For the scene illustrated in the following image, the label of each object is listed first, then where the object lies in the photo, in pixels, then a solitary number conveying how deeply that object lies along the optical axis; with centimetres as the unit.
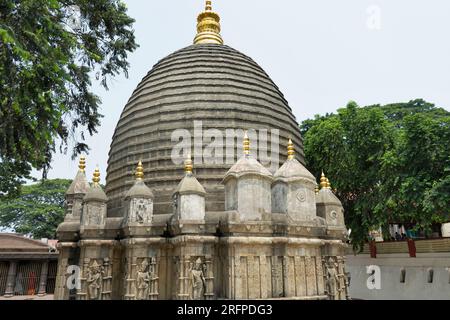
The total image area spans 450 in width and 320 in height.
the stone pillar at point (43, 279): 2012
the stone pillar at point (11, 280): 1919
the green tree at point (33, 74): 680
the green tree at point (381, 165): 1311
